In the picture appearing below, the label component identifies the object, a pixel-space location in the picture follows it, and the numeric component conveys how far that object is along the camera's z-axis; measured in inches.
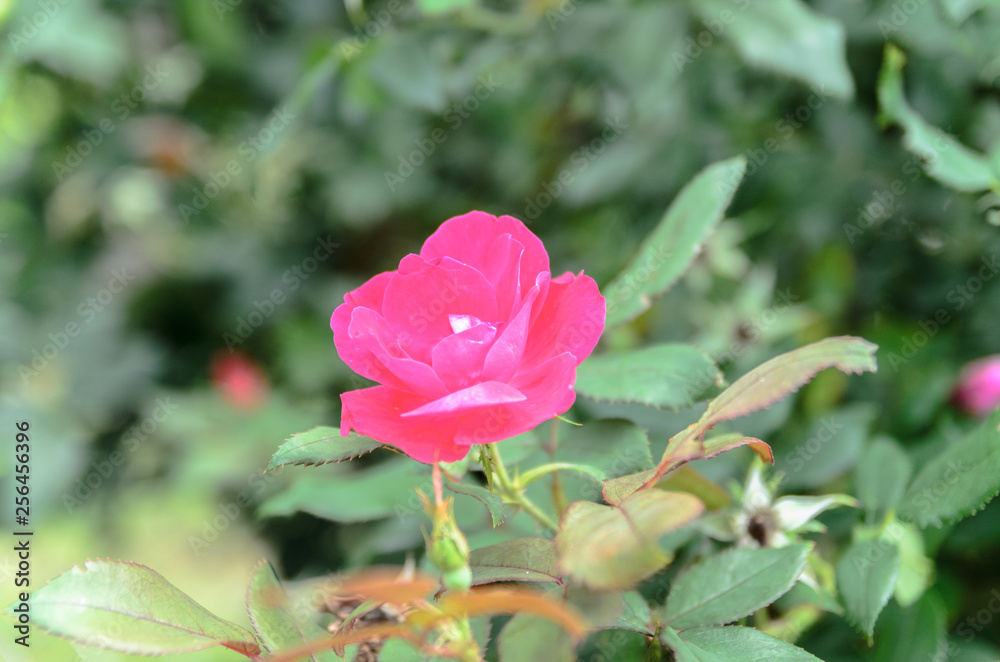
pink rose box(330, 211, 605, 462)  13.1
